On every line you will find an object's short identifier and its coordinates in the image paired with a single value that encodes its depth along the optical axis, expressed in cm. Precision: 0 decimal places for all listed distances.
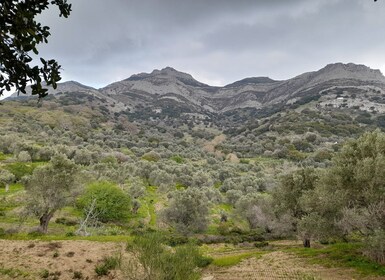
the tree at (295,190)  4947
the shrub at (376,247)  2822
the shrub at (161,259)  1925
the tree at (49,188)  5019
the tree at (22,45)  796
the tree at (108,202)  6788
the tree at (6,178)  7800
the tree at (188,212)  6200
